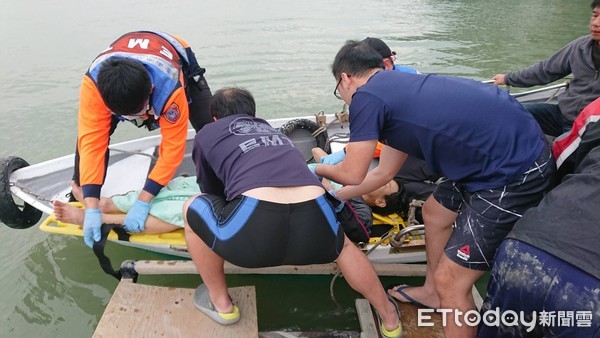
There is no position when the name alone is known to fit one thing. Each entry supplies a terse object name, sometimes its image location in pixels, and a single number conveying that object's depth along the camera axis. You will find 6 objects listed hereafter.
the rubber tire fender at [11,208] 3.20
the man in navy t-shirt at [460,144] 1.94
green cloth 2.96
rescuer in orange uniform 2.71
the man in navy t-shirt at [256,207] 2.06
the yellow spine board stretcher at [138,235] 2.97
